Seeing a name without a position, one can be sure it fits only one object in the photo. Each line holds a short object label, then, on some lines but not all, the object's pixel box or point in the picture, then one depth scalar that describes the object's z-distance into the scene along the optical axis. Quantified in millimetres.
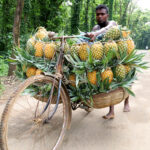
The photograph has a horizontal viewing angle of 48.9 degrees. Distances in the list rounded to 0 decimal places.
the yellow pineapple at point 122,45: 2203
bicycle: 1617
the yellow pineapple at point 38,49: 2350
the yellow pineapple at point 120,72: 2155
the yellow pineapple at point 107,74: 2114
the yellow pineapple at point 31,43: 2366
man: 3117
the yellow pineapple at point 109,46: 2121
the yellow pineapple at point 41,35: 2503
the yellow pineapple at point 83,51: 2192
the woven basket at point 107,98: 2213
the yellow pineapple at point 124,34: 2325
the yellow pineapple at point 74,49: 2270
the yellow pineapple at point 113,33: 2223
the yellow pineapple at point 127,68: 2279
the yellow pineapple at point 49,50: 2311
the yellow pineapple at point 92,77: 2154
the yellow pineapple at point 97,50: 2125
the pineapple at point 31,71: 2363
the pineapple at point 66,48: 2354
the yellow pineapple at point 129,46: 2312
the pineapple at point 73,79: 2324
